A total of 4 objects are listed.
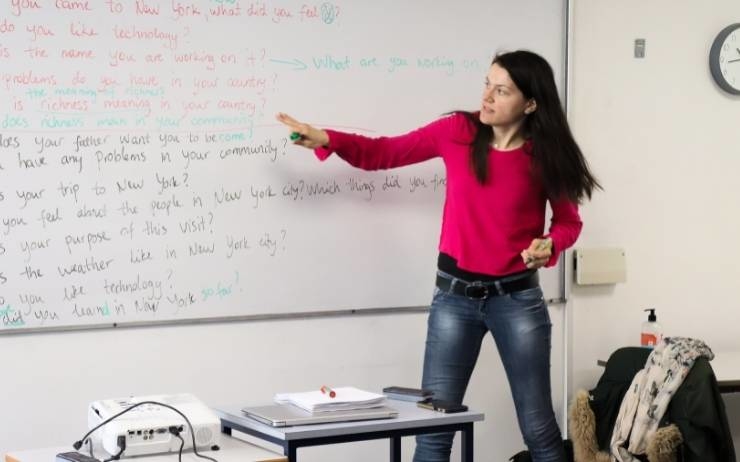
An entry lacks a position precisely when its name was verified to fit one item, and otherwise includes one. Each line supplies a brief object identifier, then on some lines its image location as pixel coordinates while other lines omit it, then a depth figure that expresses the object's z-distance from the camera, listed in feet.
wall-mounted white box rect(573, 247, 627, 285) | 14.43
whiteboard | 11.59
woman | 11.63
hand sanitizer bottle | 14.53
